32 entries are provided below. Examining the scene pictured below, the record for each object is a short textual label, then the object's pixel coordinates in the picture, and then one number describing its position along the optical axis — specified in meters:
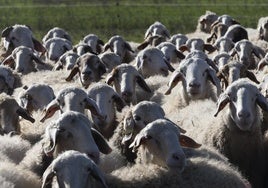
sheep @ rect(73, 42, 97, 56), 13.02
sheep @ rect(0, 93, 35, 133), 8.16
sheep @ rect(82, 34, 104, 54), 15.34
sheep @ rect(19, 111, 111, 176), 6.38
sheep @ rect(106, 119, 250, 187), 5.98
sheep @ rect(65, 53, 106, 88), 10.62
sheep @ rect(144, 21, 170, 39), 16.56
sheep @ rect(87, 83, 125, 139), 8.34
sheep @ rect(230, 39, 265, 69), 12.85
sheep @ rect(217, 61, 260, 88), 10.16
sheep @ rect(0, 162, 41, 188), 6.01
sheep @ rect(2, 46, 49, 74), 12.24
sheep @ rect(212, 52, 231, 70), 11.90
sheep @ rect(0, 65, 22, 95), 10.52
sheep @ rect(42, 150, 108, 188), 5.45
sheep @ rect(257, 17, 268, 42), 15.76
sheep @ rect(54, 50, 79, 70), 11.98
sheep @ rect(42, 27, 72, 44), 16.10
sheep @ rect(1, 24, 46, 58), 13.79
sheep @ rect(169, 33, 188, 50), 15.37
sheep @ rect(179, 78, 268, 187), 7.92
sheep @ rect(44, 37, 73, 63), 14.04
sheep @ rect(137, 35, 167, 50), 14.89
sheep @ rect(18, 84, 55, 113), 9.14
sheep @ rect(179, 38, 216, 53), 14.00
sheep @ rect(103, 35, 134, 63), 13.97
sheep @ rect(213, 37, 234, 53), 14.27
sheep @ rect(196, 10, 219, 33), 18.77
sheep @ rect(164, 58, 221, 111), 9.48
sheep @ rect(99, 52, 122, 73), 11.98
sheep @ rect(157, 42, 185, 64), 13.07
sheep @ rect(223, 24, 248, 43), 15.09
